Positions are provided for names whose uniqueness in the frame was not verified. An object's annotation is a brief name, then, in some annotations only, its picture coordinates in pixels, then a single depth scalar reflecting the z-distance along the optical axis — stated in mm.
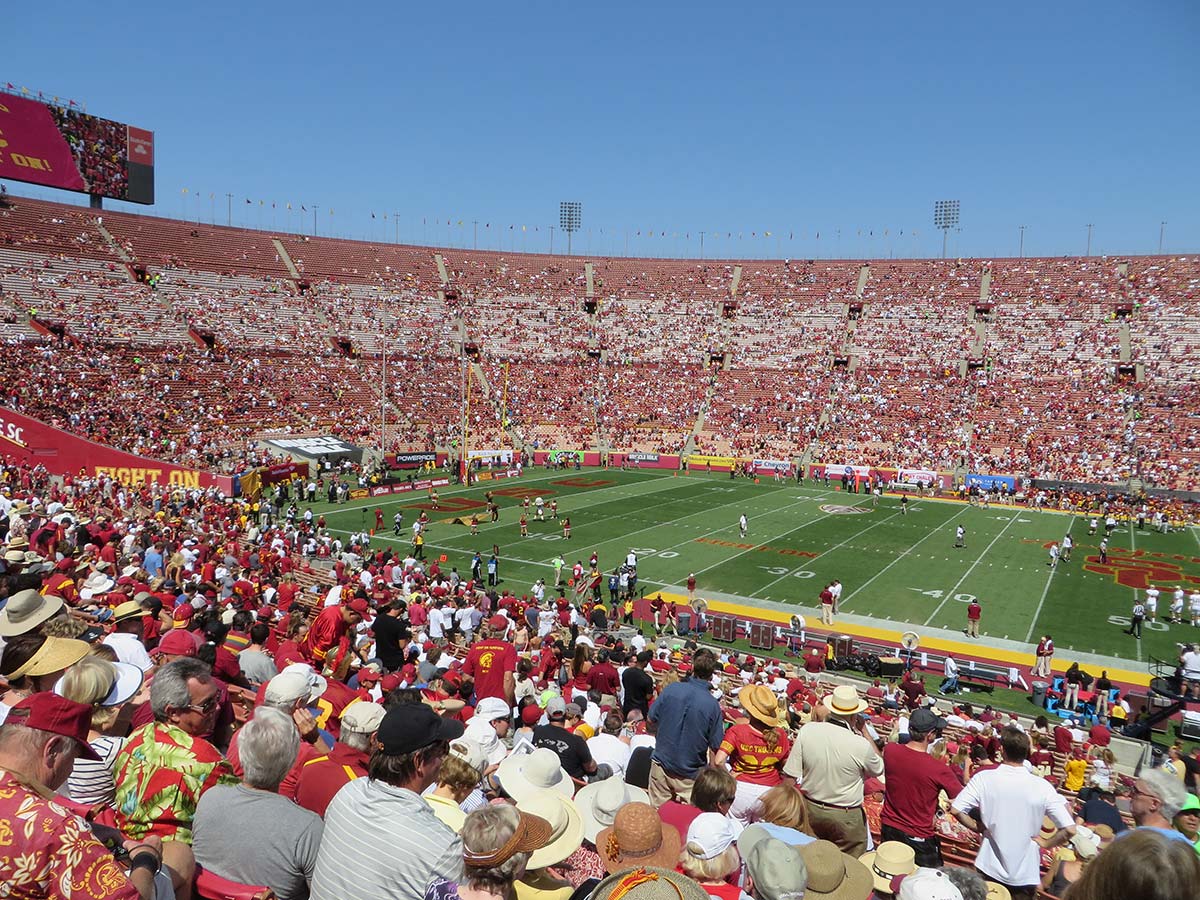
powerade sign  47562
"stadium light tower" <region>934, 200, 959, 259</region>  100250
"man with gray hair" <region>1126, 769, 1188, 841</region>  4934
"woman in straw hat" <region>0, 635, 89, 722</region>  4895
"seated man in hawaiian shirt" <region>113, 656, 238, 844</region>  3791
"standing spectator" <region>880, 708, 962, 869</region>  5906
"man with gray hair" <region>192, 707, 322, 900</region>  3562
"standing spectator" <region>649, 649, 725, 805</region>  6273
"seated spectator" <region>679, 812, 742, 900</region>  3826
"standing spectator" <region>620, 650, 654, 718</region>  9172
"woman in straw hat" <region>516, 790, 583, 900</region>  3748
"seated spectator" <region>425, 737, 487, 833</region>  4043
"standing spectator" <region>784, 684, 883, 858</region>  5566
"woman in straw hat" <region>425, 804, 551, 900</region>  3410
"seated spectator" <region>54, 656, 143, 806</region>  3963
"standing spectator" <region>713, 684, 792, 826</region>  6012
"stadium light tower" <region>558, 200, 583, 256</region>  111625
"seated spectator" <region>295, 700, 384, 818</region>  4367
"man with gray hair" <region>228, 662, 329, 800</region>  5320
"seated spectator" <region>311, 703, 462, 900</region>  3256
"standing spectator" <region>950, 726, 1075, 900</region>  5219
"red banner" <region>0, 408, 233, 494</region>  33281
